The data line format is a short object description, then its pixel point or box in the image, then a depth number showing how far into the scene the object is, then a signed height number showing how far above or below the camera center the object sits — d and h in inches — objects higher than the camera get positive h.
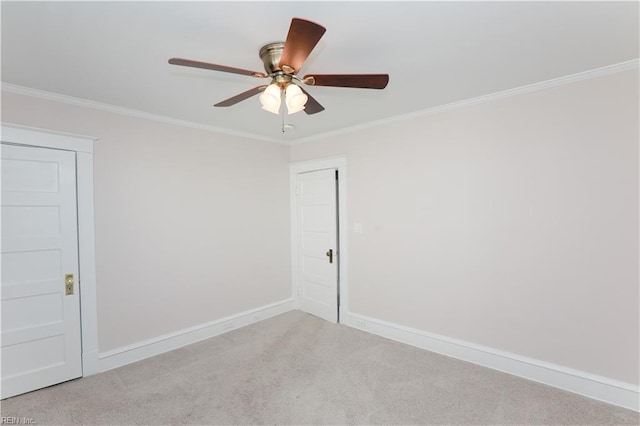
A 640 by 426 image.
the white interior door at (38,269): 97.4 -18.9
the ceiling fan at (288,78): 60.6 +29.3
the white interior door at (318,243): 160.6 -18.4
